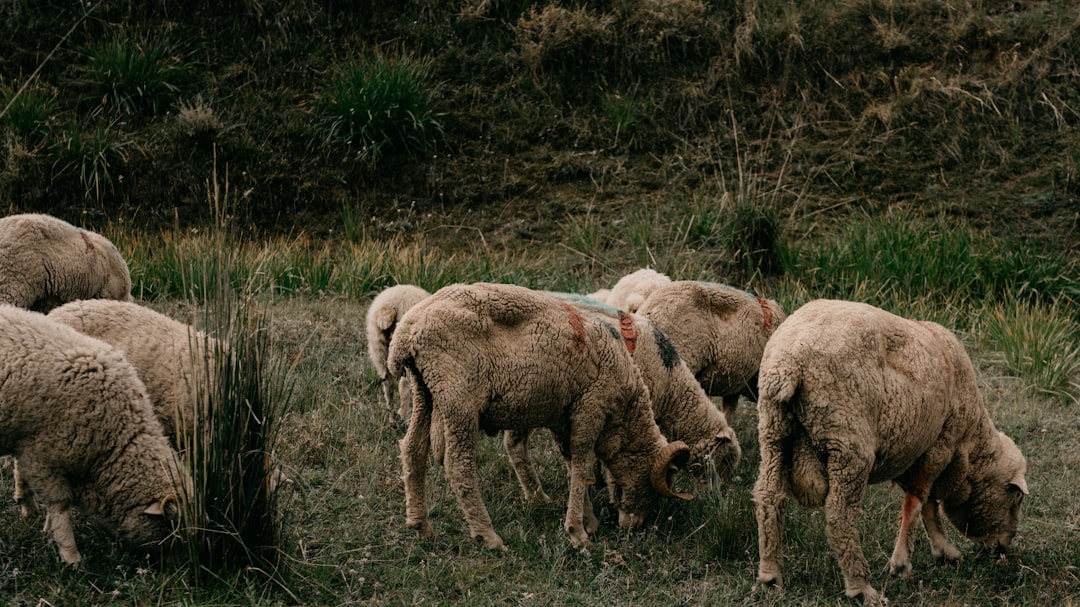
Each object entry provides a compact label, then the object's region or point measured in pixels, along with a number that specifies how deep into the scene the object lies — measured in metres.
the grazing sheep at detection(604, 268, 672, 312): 8.67
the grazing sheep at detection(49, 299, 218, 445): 6.45
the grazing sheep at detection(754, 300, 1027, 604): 5.81
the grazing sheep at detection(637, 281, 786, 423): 8.29
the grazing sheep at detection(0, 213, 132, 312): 7.76
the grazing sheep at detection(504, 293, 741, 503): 7.37
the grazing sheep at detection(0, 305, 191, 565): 5.51
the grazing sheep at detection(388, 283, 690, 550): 6.28
